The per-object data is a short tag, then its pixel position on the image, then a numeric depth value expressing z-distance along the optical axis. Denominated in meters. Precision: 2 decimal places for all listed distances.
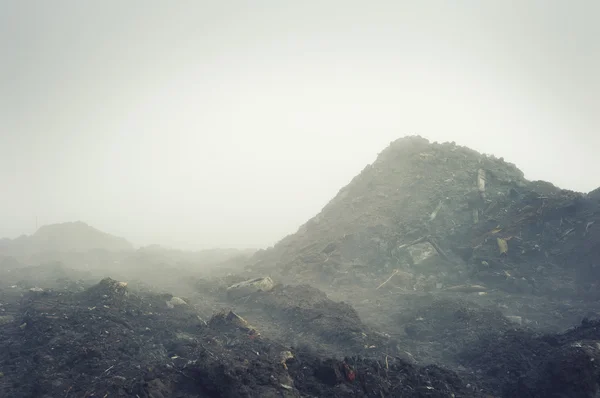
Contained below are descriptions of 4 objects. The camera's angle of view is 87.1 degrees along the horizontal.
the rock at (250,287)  14.84
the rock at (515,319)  11.39
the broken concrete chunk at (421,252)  16.83
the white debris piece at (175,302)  12.53
